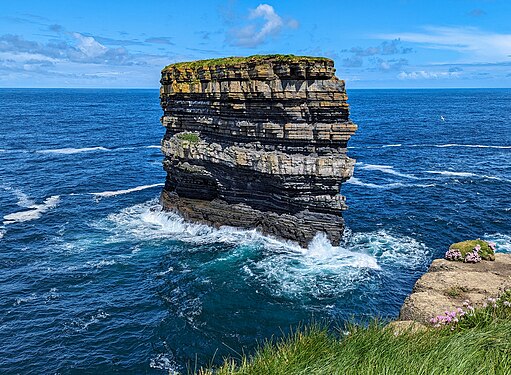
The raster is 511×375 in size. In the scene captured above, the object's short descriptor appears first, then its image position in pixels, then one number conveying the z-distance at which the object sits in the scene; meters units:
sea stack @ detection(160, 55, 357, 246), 37.53
